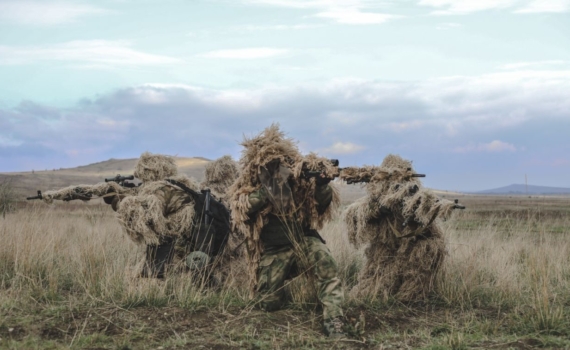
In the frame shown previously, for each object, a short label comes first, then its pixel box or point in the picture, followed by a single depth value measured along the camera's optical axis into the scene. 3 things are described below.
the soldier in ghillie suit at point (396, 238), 6.39
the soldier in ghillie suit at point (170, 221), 7.05
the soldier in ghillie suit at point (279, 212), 5.90
